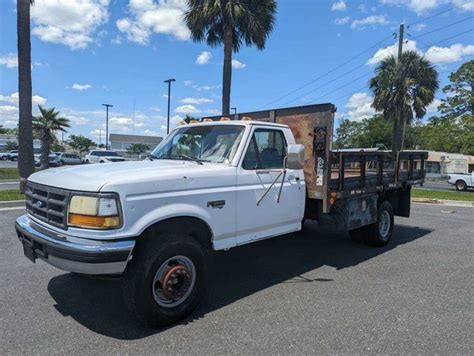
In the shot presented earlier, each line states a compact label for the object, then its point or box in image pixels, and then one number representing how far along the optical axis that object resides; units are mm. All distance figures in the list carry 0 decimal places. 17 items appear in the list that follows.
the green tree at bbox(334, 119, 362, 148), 85225
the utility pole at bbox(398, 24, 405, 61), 27672
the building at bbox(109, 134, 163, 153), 86438
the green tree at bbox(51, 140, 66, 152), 72125
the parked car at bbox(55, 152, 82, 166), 43656
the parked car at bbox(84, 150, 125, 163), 34056
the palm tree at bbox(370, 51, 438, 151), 29312
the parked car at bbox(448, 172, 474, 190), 28969
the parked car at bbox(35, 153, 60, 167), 42144
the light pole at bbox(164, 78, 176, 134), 39938
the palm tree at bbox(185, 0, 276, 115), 18453
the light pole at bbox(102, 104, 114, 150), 63197
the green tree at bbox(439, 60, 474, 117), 33375
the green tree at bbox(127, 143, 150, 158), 70625
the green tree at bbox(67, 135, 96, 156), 77375
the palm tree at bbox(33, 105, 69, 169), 33031
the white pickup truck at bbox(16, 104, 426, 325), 3473
